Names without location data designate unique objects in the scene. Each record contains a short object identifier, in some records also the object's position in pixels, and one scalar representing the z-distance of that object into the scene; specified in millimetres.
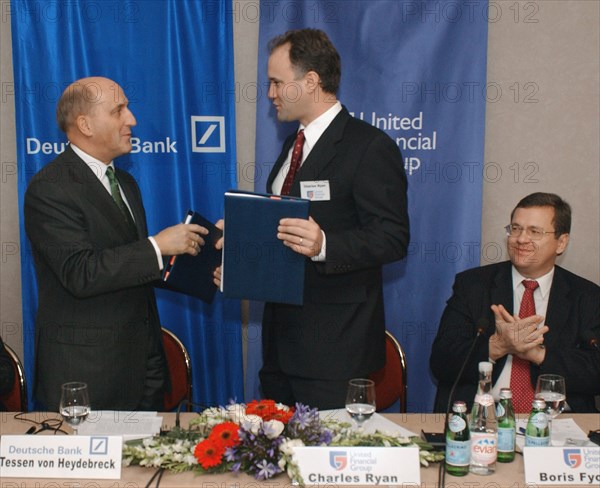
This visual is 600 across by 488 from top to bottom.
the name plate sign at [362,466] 2121
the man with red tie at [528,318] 3348
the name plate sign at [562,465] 2164
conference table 2197
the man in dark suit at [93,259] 3209
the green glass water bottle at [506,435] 2367
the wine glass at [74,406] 2318
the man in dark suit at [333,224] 3305
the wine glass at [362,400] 2375
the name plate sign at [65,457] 2203
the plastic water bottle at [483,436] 2256
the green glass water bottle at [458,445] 2221
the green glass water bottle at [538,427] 2381
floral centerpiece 2197
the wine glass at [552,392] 2559
